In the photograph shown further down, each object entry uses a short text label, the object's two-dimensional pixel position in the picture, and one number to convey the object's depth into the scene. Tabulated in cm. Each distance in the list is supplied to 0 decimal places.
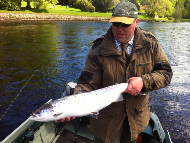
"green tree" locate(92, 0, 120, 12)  7168
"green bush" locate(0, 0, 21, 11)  4277
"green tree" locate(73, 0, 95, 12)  6438
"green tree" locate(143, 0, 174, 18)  7669
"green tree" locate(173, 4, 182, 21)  8006
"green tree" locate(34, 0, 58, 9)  4882
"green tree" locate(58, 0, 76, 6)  7104
